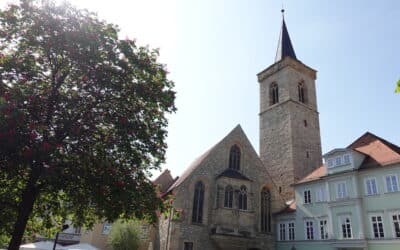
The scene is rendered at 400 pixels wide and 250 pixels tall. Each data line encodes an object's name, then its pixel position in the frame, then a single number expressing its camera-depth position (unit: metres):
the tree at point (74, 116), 8.09
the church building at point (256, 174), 23.61
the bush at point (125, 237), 21.16
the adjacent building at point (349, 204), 20.22
